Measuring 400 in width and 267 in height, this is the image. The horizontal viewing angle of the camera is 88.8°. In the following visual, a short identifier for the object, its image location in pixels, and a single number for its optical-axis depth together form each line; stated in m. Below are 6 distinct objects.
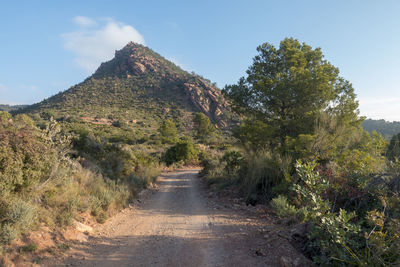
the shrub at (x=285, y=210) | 5.10
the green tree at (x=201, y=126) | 44.87
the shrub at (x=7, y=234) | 3.89
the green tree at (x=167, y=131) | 40.13
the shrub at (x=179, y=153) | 23.23
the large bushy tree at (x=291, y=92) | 9.15
